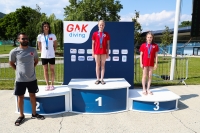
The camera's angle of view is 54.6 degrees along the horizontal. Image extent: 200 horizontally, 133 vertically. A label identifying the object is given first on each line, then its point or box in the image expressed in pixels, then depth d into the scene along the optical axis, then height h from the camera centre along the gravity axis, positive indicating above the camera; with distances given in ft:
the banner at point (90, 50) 20.24 +0.62
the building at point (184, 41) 104.60 +8.13
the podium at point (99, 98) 14.65 -3.17
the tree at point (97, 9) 129.70 +33.76
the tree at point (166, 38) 85.15 +8.15
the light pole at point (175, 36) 27.30 +2.99
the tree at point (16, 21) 172.76 +32.54
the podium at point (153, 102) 14.99 -3.60
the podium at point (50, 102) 14.26 -3.45
